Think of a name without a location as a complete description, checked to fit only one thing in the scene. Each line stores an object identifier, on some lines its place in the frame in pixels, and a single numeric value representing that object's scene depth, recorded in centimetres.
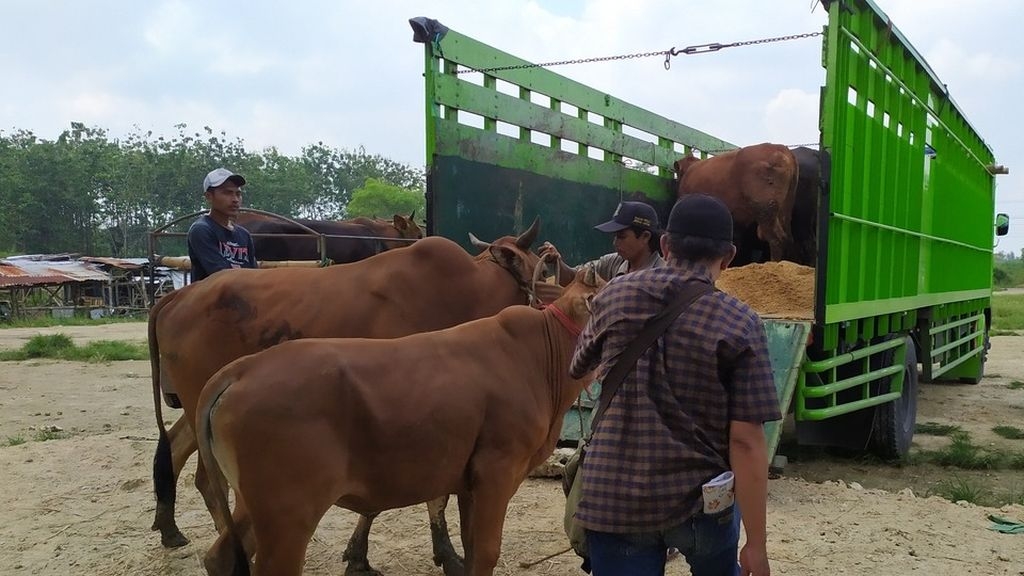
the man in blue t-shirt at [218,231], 465
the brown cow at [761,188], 748
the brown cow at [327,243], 851
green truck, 502
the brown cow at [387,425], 279
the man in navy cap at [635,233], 406
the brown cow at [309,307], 429
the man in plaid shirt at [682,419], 205
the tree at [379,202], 4394
